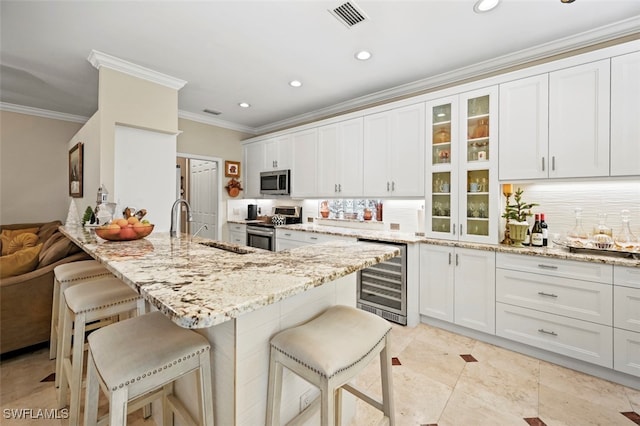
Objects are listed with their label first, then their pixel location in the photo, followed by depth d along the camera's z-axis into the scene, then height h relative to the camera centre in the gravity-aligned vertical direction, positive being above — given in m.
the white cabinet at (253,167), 4.98 +0.80
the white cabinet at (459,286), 2.58 -0.72
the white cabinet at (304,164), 4.16 +0.72
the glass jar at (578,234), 2.27 -0.18
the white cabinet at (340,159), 3.64 +0.72
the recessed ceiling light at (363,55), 2.68 +1.53
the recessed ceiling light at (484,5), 2.00 +1.50
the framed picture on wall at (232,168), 5.09 +0.77
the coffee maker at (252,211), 5.33 -0.02
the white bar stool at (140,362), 0.93 -0.53
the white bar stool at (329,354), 0.94 -0.52
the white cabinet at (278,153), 4.54 +0.97
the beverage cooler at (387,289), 2.95 -0.86
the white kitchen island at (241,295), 0.80 -0.25
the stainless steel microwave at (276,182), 4.54 +0.48
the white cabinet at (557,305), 2.06 -0.75
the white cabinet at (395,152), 3.10 +0.69
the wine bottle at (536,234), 2.50 -0.19
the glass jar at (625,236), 2.13 -0.19
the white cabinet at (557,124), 2.18 +0.74
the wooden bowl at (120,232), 1.86 -0.15
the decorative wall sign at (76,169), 3.50 +0.54
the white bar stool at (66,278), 1.97 -0.49
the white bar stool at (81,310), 1.42 -0.57
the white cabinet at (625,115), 2.06 +0.73
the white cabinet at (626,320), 1.95 -0.76
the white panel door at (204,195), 5.19 +0.31
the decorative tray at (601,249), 2.02 -0.28
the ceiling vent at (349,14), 2.06 +1.50
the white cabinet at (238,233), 4.84 -0.40
